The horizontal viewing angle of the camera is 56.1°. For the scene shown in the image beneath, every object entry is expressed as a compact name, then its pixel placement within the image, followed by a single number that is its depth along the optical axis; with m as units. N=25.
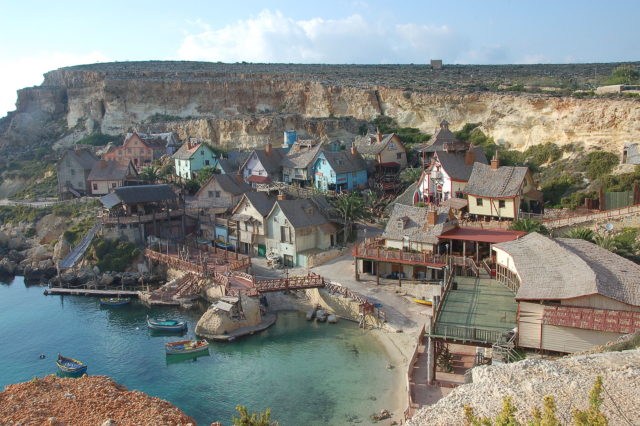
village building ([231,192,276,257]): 55.00
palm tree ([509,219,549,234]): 42.88
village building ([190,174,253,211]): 64.12
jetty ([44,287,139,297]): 50.84
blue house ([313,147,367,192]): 65.88
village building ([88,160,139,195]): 75.25
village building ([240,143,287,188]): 70.19
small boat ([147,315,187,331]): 42.47
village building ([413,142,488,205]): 54.91
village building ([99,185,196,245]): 58.22
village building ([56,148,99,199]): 78.25
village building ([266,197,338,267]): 51.97
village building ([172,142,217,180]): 76.31
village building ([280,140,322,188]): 68.75
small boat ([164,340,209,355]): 37.72
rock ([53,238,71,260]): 59.09
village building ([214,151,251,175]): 73.44
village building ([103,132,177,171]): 85.31
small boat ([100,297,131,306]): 48.84
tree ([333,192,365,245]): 53.34
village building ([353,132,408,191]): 69.31
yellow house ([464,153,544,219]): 48.25
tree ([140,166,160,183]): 72.88
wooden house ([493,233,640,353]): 27.64
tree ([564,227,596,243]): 40.09
